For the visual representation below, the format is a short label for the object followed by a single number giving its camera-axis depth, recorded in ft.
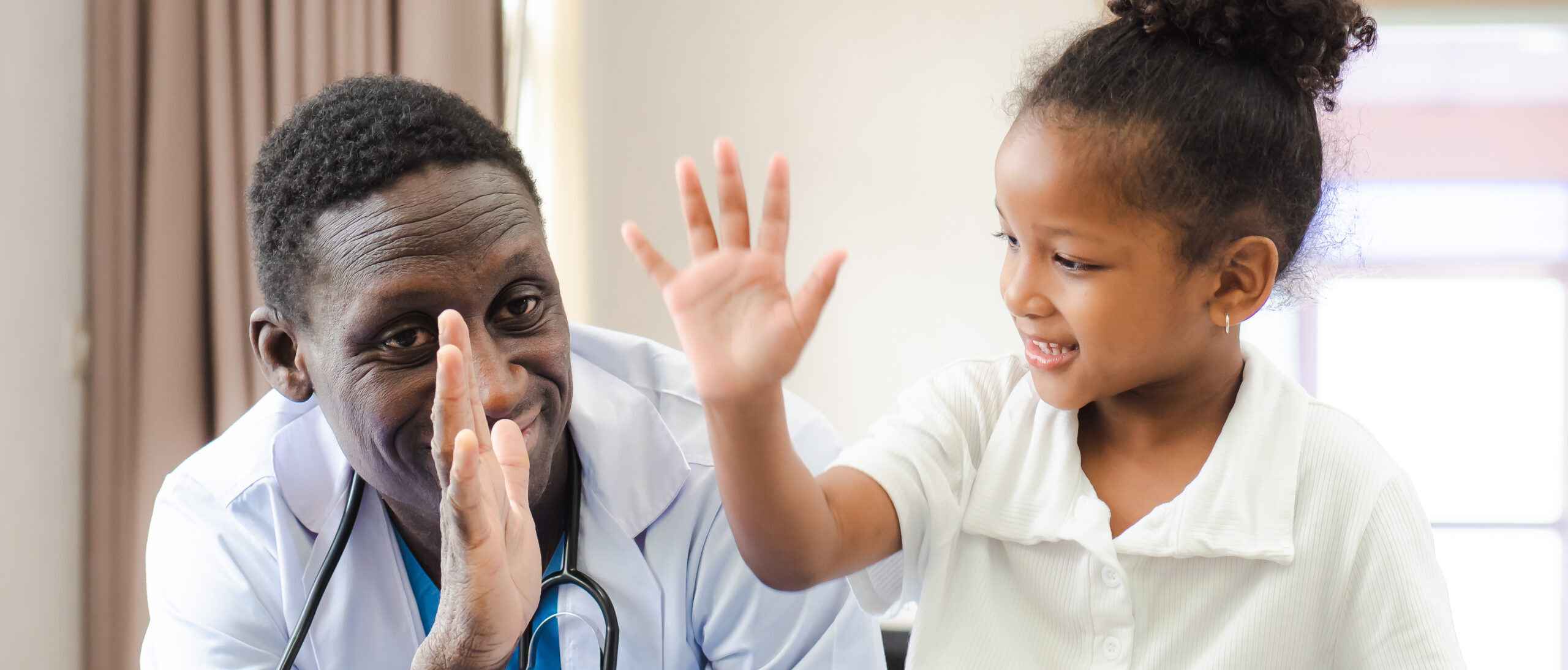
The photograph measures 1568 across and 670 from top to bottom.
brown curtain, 6.98
